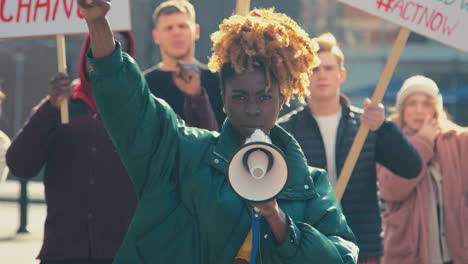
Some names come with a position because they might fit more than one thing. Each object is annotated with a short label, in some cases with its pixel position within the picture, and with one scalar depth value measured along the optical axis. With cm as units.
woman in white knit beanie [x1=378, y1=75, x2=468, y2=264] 888
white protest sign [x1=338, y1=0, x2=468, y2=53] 722
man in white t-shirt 761
